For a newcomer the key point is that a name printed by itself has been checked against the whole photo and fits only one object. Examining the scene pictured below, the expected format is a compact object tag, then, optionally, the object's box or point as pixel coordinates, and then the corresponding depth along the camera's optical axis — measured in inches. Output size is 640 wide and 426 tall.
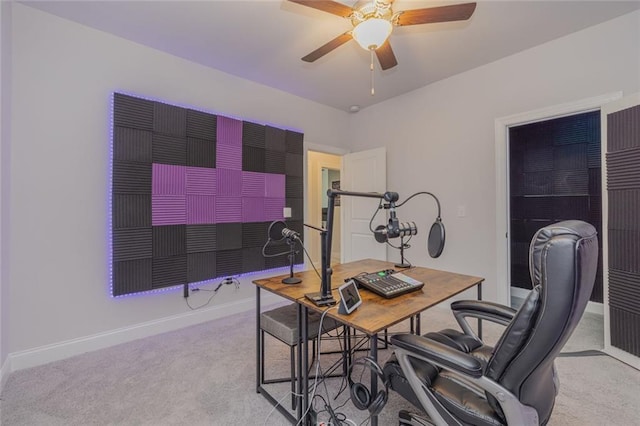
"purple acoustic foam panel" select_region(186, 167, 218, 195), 115.3
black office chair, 32.0
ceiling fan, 65.3
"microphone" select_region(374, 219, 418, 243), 56.4
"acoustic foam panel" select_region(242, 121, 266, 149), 131.6
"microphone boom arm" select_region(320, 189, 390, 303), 55.5
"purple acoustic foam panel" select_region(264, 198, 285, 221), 139.3
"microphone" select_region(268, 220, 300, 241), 66.3
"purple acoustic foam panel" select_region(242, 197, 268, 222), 132.1
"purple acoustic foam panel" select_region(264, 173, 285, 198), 139.6
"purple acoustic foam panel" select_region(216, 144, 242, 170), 123.6
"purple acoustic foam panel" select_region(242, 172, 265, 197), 132.0
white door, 157.8
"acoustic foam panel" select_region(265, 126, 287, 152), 139.3
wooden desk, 46.3
